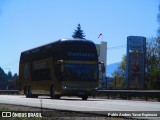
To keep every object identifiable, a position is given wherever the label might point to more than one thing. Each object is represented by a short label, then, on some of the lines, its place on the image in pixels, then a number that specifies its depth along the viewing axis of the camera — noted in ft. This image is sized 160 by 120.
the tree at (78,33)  269.54
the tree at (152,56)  251.39
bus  93.81
